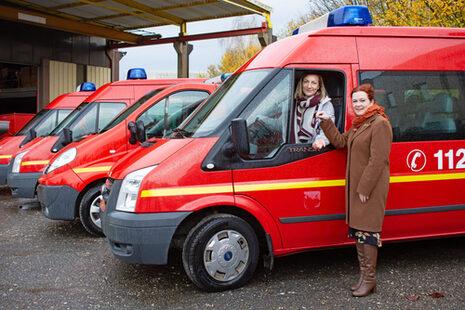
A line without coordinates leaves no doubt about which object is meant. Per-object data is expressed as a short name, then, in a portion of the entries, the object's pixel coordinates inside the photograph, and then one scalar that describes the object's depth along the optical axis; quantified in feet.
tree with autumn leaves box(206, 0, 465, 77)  39.37
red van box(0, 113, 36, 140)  39.01
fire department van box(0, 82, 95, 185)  30.48
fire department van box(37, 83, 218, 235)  19.40
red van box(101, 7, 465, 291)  12.67
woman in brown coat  12.08
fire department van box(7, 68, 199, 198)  23.44
